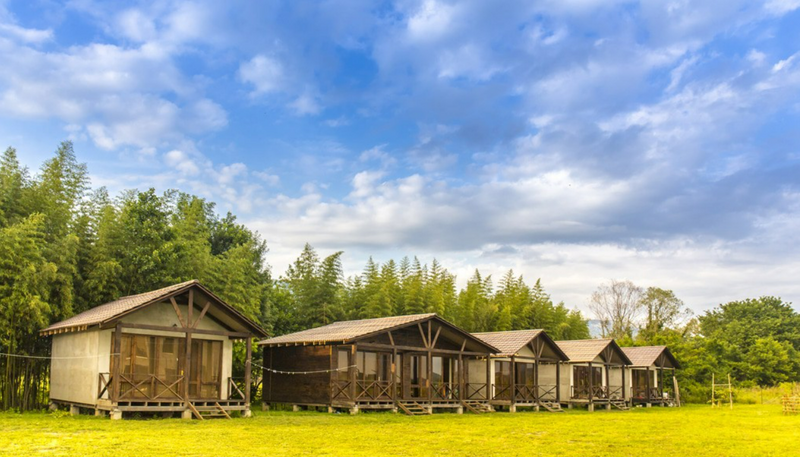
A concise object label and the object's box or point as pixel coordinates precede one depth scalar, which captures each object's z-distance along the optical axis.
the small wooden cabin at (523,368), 29.30
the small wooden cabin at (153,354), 18.48
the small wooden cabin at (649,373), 38.97
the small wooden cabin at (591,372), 33.25
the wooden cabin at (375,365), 23.25
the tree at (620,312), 60.47
